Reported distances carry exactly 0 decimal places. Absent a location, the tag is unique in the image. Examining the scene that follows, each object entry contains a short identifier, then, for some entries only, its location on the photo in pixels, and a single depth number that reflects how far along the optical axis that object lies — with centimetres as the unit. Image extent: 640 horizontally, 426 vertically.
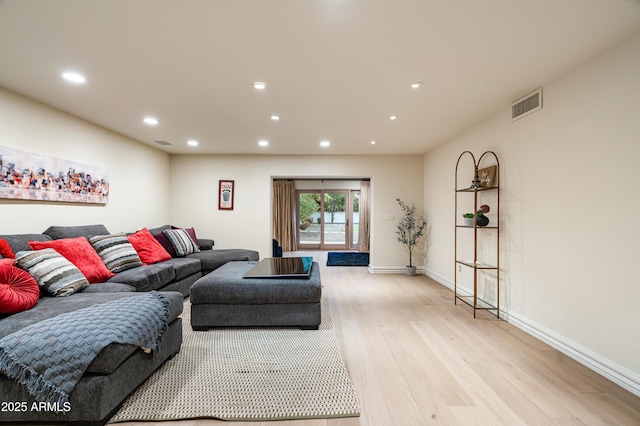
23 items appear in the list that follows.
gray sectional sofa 145
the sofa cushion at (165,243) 441
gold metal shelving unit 325
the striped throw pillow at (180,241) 450
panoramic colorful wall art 282
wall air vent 274
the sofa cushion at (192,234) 511
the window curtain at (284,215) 933
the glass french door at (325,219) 936
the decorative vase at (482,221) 337
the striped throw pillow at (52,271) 230
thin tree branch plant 575
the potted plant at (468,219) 352
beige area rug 167
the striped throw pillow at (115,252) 321
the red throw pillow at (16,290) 191
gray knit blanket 141
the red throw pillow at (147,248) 381
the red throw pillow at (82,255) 274
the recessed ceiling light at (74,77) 252
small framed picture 583
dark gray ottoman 281
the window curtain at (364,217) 912
